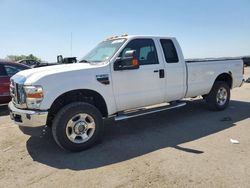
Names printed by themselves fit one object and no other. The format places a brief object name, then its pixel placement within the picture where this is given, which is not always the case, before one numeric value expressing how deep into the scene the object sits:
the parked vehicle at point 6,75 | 5.95
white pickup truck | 3.20
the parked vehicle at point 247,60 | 21.56
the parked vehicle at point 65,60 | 5.01
